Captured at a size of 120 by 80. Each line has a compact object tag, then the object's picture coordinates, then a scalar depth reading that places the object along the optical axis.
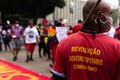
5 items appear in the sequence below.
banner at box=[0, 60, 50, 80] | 3.91
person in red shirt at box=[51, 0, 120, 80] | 1.06
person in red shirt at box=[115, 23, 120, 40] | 3.72
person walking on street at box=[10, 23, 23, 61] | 5.74
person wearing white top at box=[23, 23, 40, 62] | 5.54
